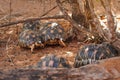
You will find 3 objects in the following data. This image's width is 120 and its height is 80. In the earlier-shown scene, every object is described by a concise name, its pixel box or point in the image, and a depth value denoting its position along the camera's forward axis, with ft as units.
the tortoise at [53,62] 10.74
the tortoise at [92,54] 12.30
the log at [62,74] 7.11
